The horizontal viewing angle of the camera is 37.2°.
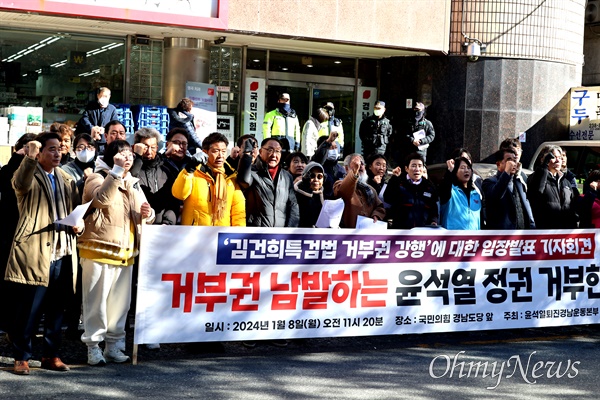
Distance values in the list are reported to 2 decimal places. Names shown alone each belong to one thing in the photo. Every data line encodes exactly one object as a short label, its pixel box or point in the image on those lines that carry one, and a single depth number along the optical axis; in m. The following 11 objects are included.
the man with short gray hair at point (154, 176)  8.29
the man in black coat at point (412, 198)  9.27
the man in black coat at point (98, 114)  12.87
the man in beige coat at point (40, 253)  6.98
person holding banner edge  7.29
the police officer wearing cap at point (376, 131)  16.37
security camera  18.31
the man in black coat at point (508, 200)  9.44
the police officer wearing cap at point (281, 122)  15.95
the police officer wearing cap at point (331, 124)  16.07
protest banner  7.50
